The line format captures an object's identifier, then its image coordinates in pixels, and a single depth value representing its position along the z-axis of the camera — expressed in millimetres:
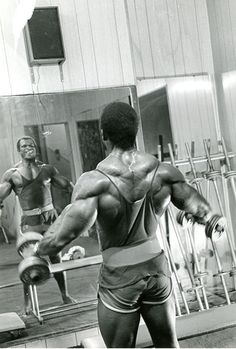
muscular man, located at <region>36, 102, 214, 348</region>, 2035
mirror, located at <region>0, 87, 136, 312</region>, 3330
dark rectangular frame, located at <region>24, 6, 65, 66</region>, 3195
